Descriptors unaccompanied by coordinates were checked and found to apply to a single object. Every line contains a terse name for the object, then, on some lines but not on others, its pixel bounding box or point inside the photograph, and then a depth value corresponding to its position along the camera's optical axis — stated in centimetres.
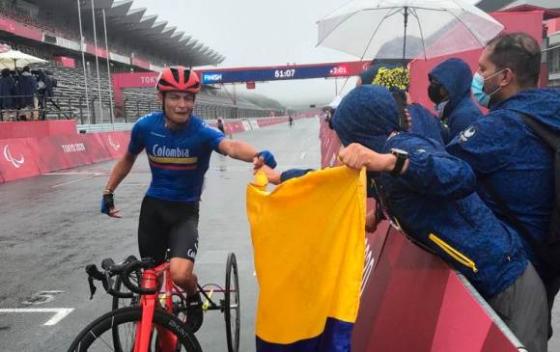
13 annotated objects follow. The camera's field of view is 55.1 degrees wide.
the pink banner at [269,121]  6886
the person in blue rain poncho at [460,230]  220
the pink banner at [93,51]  4988
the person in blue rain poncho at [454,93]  415
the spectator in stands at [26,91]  2175
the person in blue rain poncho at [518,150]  230
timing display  4584
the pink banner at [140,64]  6407
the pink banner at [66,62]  4075
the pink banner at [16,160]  1532
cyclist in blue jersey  342
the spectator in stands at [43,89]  2299
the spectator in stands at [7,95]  2138
